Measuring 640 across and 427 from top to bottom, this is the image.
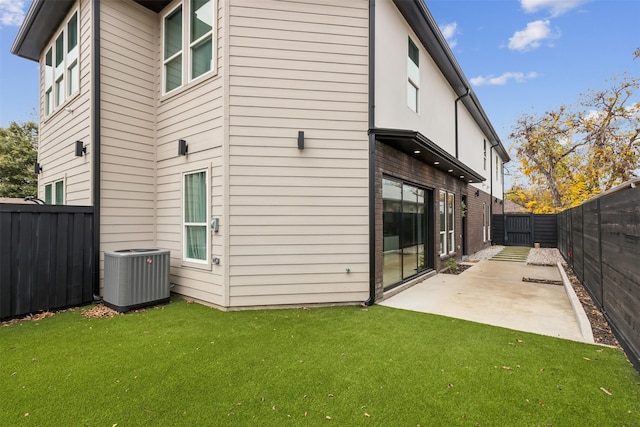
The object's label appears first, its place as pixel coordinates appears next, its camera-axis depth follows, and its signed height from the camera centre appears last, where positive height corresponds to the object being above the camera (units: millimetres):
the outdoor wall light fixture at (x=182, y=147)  5559 +1307
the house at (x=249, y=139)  4984 +1457
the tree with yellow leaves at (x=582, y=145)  16938 +4683
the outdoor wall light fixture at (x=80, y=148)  5836 +1341
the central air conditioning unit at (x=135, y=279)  4844 -1044
